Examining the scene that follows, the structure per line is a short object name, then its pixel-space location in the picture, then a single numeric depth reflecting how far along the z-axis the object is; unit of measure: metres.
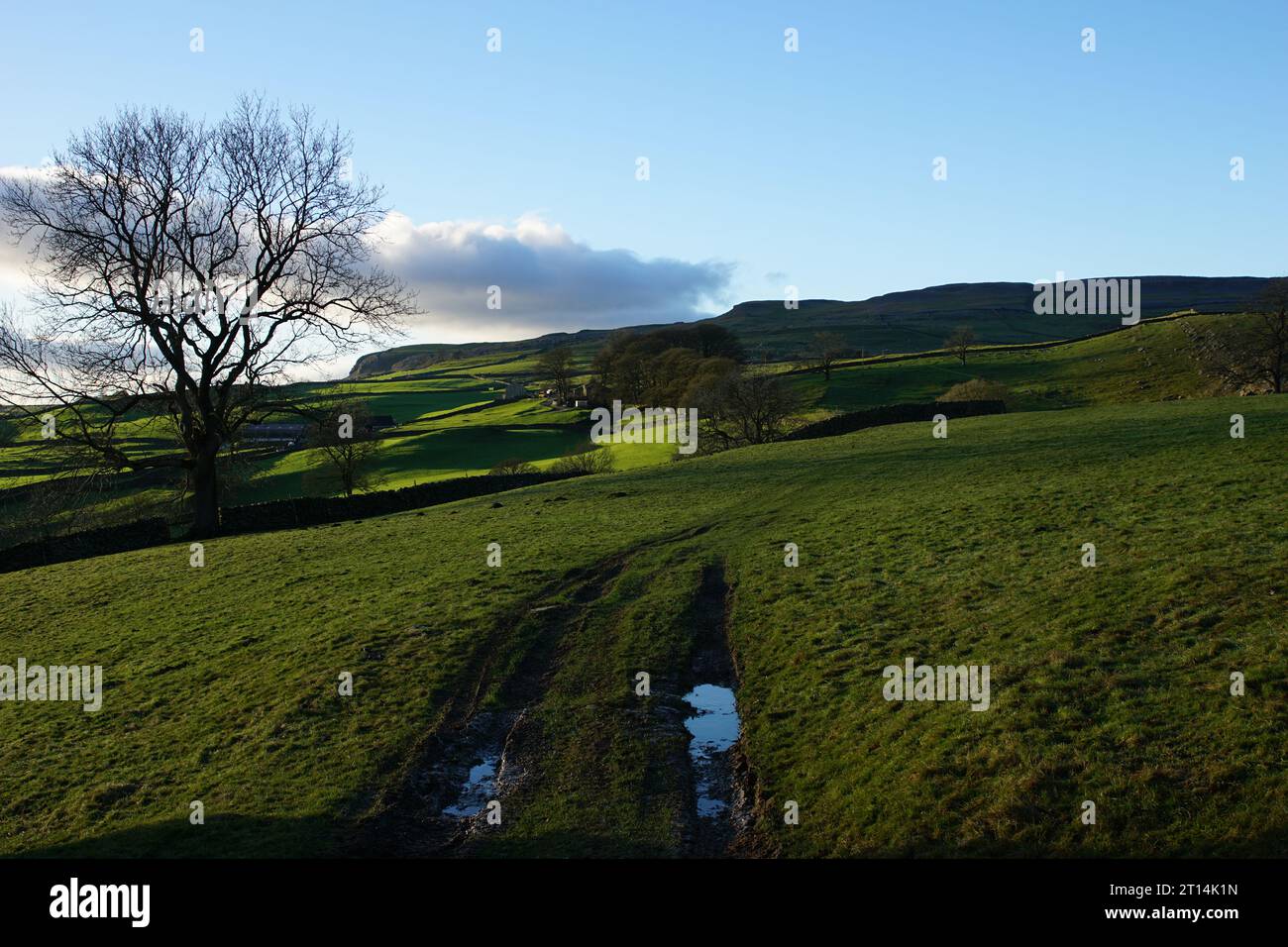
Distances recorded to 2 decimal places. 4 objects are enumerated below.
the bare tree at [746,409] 68.50
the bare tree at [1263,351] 60.25
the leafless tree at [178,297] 36.25
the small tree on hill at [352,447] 65.62
